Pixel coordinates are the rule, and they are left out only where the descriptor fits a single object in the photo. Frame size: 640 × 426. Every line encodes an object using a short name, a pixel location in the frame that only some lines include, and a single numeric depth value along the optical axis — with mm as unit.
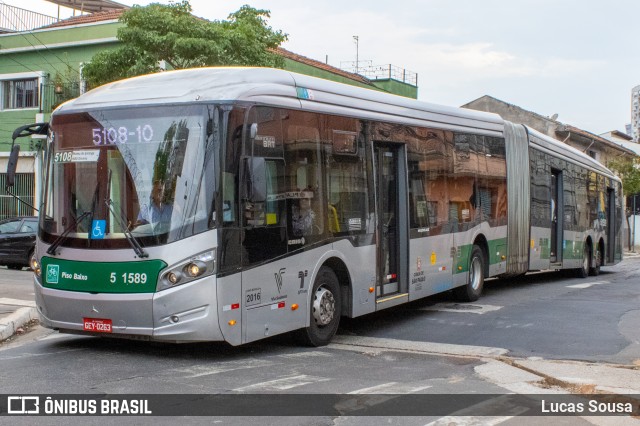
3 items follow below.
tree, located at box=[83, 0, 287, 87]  21672
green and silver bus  8375
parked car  22891
